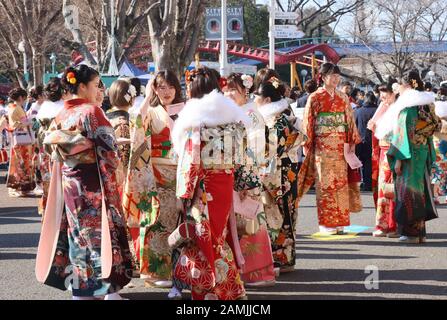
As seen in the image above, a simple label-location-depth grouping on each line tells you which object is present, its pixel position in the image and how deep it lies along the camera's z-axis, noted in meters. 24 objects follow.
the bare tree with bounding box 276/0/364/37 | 43.78
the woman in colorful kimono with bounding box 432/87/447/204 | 14.15
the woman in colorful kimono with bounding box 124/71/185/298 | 7.45
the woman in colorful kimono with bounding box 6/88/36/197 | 15.13
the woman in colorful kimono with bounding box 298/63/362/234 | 10.13
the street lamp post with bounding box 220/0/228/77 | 19.19
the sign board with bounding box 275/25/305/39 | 20.05
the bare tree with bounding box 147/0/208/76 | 19.91
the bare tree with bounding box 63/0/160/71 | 23.34
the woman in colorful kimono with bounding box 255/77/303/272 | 8.14
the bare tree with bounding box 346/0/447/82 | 36.09
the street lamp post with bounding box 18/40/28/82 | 27.66
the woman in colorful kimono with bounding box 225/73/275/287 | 7.12
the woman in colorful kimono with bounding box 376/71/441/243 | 9.66
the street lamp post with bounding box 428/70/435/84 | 34.62
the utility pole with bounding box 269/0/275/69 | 20.00
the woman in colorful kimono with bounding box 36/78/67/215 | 9.89
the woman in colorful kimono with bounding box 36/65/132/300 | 6.45
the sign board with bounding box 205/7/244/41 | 20.28
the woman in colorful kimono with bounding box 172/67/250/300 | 6.53
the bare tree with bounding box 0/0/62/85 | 26.19
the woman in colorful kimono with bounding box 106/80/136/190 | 8.20
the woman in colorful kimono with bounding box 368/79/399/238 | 10.36
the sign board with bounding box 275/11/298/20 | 19.42
